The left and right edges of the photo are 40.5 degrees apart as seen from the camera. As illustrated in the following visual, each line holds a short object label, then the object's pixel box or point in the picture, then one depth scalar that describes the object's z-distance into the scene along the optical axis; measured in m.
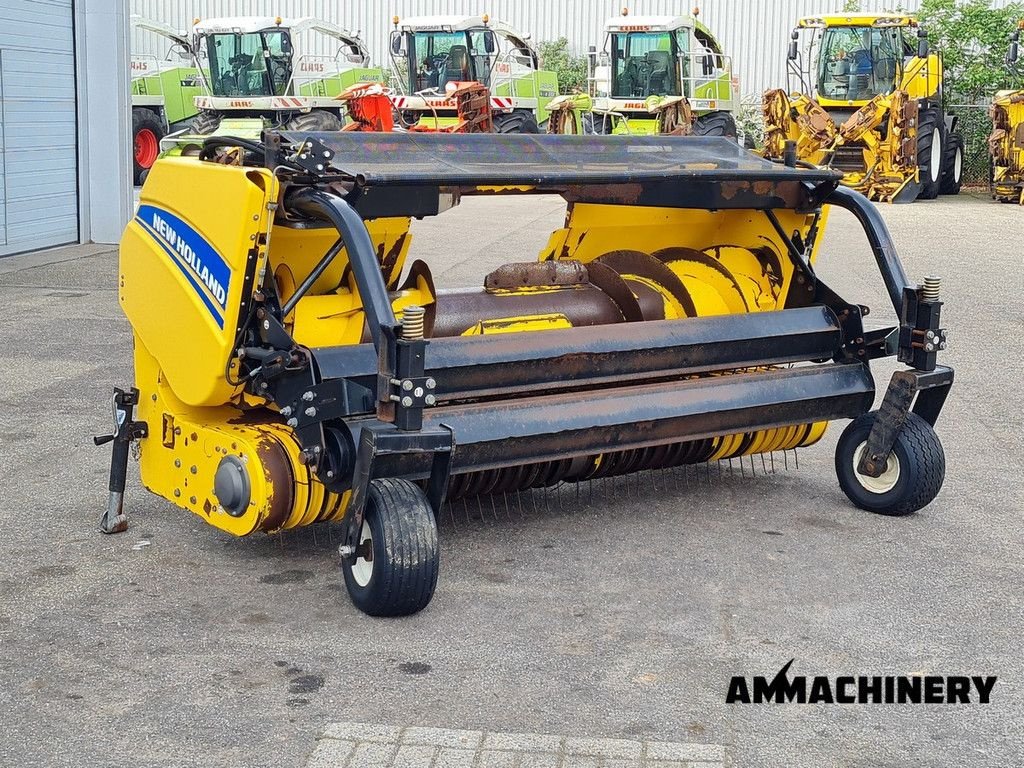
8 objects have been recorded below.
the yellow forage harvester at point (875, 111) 19.62
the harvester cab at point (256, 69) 21.88
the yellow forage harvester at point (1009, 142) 19.56
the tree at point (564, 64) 29.78
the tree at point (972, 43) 24.59
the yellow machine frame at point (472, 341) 3.88
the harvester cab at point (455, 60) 23.38
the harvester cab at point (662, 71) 23.09
